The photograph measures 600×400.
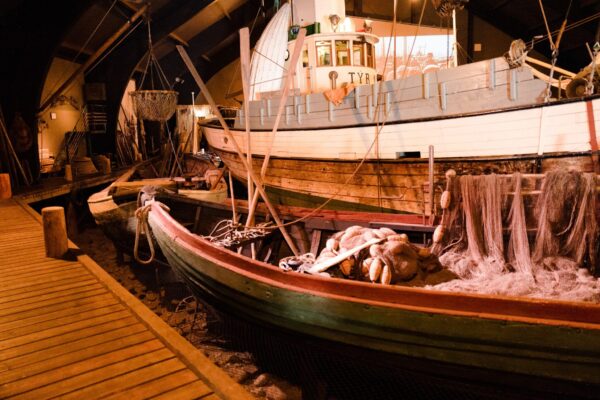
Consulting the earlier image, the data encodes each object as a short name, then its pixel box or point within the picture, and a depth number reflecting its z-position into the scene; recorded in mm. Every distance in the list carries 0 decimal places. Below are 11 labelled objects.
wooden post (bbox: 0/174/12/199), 9297
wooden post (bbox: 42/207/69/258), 5254
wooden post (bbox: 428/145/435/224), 4422
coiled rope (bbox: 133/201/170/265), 6160
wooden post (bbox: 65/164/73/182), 11734
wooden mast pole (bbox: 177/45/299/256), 4469
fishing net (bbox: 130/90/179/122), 10469
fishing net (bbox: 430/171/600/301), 3316
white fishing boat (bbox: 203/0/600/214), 5871
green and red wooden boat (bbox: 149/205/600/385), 2375
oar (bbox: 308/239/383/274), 3602
